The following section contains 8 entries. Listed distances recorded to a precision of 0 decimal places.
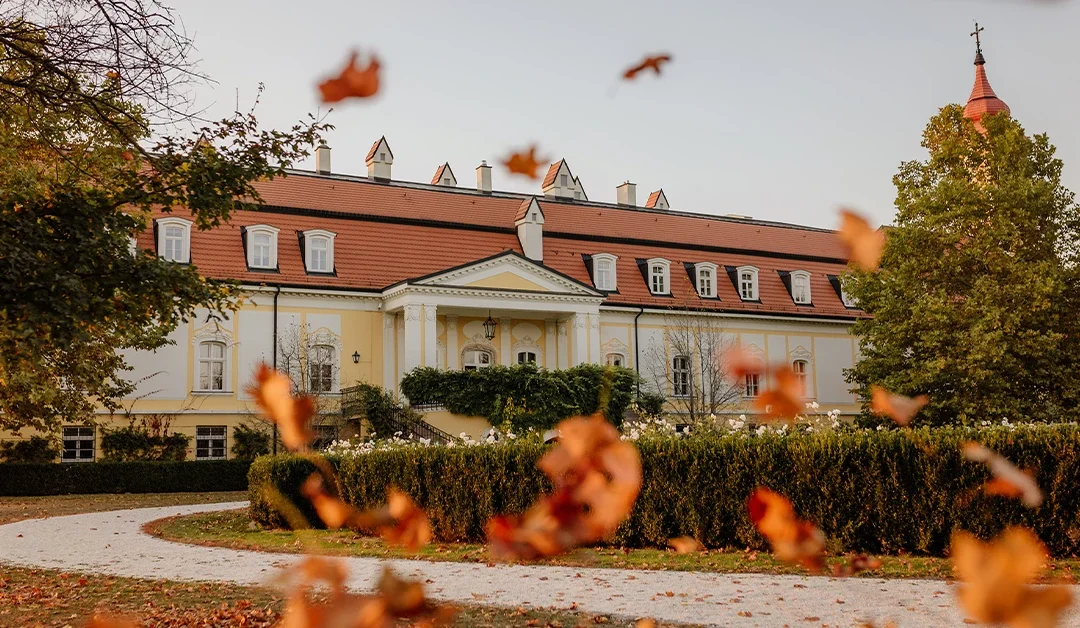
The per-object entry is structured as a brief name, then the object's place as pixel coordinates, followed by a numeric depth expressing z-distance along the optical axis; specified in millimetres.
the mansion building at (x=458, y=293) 28188
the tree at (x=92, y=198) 7391
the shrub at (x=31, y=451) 24516
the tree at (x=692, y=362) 32281
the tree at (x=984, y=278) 24469
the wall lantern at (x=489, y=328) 29375
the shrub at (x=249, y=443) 27031
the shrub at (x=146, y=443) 25828
